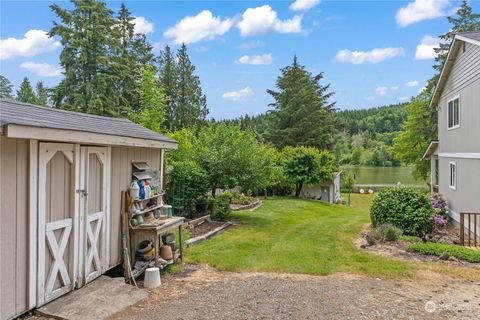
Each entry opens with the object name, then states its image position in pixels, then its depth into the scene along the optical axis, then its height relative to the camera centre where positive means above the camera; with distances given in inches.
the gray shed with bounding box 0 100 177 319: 177.9 -21.1
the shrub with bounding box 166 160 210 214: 533.3 -28.8
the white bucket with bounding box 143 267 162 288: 258.8 -77.7
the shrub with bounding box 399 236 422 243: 416.6 -82.9
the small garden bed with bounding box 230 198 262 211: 724.4 -85.7
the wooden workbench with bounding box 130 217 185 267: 278.5 -50.9
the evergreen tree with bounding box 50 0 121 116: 1067.9 +277.0
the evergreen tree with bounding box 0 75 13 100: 1807.9 +356.5
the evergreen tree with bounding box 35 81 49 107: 1606.3 +299.4
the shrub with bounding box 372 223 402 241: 420.8 -77.9
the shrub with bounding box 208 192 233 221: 557.6 -66.8
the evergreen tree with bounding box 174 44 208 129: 1409.9 +236.9
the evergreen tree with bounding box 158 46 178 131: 1401.3 +292.6
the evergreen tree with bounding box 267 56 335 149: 1609.3 +197.3
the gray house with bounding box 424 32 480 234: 471.8 +50.1
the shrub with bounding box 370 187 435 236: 465.1 -59.5
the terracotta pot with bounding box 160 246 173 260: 305.4 -71.5
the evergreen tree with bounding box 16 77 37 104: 1777.8 +322.0
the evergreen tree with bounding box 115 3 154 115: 1168.2 +353.1
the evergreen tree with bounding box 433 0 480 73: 1084.5 +380.1
